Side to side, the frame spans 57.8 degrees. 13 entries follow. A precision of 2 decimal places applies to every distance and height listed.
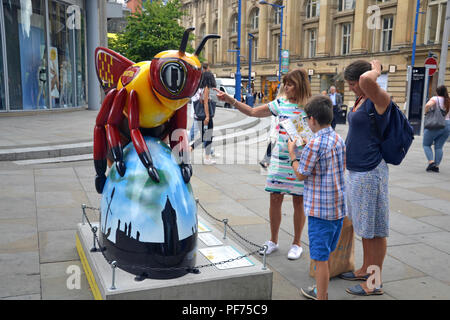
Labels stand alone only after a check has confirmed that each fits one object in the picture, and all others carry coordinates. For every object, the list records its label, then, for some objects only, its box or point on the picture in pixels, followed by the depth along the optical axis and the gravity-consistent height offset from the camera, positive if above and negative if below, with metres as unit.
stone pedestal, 2.77 -1.43
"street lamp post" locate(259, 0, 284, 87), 39.59 +4.32
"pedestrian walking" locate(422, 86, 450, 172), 8.74 -0.98
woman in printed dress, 3.95 -0.67
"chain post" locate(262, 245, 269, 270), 3.13 -1.34
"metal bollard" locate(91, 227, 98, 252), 3.41 -1.29
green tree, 30.81 +3.72
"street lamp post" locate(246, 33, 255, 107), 32.92 -1.30
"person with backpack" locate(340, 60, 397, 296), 3.31 -0.70
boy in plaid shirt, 3.02 -0.73
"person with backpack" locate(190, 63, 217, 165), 8.62 -0.69
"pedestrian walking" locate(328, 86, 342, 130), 17.22 -0.71
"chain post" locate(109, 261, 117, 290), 2.74 -1.30
